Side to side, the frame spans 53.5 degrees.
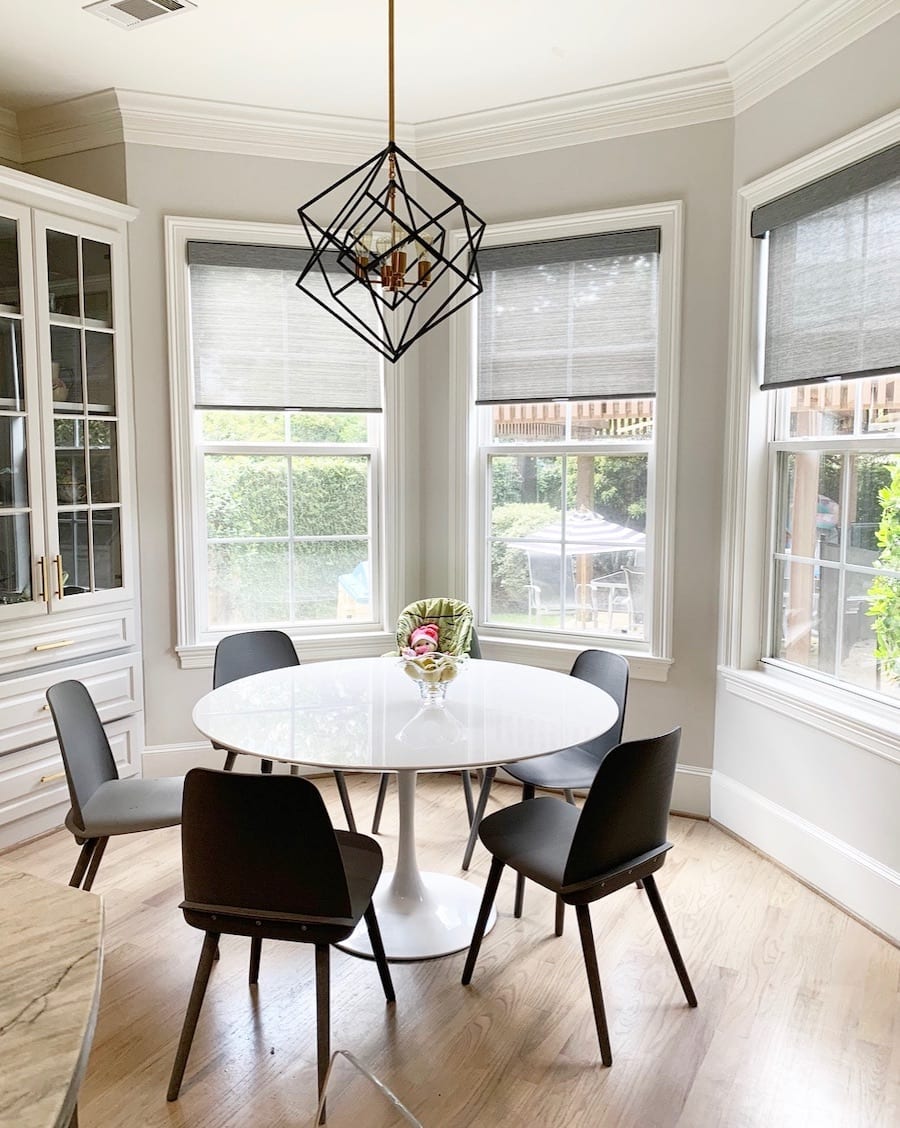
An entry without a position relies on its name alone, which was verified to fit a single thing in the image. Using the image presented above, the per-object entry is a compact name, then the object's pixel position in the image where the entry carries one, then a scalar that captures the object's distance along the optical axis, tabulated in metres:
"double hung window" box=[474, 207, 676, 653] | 3.56
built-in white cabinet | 3.22
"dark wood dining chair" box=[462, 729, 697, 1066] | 2.05
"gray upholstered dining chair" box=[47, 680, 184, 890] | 2.45
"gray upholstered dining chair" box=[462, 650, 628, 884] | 2.81
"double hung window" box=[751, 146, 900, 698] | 2.70
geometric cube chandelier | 3.83
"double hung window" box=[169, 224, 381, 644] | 3.78
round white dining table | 2.18
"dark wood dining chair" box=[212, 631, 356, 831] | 3.20
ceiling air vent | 2.76
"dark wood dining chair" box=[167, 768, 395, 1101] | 1.86
